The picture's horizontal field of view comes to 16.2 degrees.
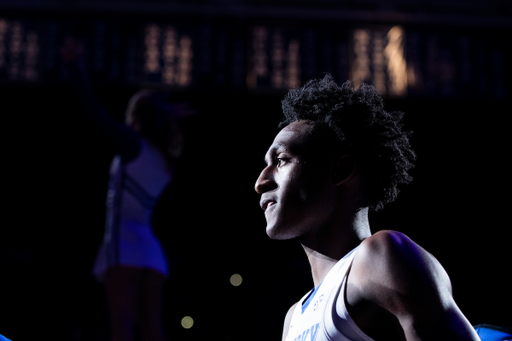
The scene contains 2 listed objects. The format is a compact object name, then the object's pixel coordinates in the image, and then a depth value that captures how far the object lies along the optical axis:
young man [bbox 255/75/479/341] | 2.43
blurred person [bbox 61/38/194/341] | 3.55
